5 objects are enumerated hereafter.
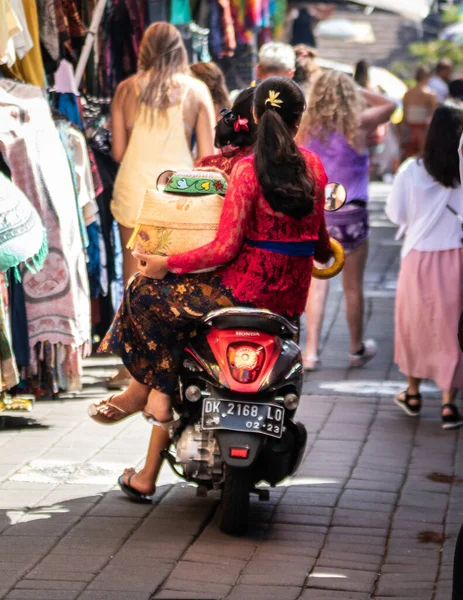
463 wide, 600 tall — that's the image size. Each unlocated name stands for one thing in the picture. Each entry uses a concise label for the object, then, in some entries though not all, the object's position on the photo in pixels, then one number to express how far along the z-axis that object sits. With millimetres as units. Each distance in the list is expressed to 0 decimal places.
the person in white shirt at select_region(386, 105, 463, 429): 12999
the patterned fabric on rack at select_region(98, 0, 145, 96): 16060
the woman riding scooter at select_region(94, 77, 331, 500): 8800
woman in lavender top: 14993
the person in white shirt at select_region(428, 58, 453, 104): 37201
